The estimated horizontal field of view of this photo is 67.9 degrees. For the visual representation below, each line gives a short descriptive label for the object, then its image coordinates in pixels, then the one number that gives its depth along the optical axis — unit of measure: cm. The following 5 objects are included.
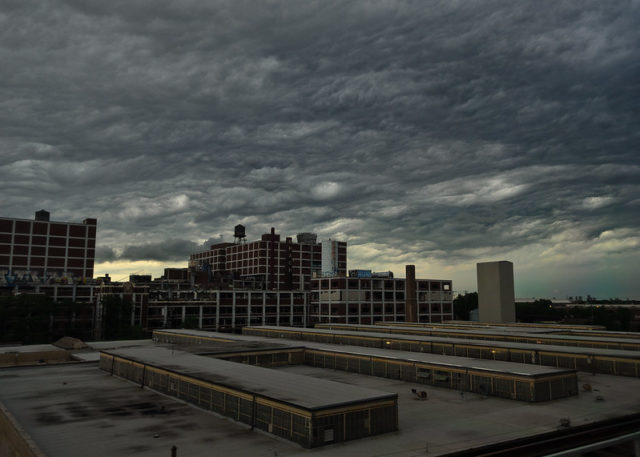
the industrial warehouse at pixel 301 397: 3275
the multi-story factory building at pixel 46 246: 18025
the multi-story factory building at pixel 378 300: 16988
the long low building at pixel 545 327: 9194
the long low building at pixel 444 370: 4569
